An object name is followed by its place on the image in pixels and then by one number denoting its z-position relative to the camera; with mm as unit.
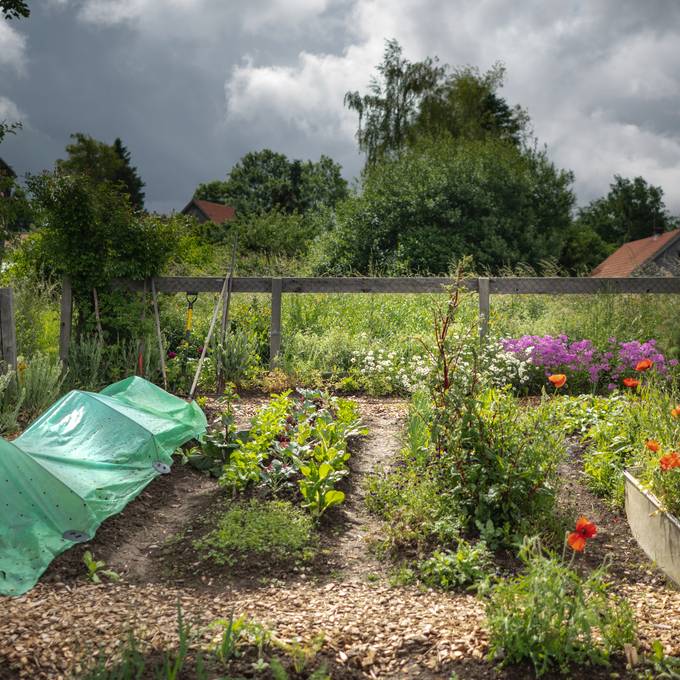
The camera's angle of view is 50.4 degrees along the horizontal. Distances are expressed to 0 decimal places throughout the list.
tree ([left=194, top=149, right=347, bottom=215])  40906
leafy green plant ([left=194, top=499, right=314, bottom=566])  3975
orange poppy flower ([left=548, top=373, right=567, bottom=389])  3942
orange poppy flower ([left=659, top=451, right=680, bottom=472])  3490
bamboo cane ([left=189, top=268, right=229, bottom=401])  7678
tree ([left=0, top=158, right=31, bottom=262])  8519
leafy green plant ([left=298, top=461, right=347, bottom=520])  4461
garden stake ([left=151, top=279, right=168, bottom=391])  8172
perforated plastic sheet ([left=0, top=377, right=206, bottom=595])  3941
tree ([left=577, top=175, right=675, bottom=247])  54344
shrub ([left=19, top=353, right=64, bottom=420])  7016
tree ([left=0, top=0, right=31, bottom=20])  6887
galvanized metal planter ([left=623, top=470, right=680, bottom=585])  3820
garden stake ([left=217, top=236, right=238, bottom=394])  8430
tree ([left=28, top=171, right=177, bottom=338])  8602
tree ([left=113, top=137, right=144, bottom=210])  43781
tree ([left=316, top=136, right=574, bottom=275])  19172
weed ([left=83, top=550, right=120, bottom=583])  3707
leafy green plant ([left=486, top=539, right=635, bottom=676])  2703
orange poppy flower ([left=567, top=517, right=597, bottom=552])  2805
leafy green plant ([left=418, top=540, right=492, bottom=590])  3663
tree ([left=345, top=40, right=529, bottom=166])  26531
